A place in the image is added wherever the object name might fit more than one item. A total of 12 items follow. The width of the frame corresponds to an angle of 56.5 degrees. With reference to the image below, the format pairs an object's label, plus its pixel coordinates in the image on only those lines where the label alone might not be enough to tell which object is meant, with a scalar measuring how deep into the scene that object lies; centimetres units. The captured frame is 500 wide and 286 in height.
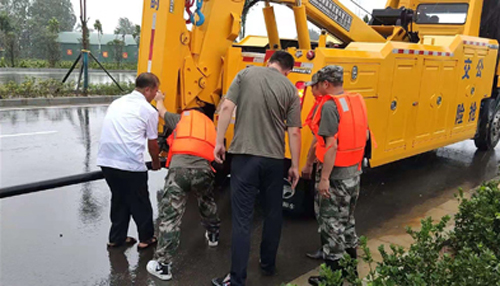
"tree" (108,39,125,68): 3188
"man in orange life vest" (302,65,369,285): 336
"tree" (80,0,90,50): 1361
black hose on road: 361
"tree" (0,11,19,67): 2722
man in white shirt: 372
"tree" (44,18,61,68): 2862
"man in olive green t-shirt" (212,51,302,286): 332
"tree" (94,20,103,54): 3384
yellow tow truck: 447
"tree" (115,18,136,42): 6026
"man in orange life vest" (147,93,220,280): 354
